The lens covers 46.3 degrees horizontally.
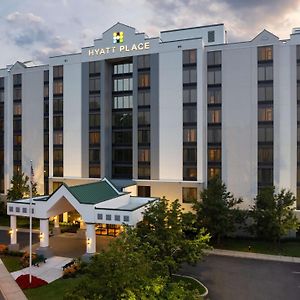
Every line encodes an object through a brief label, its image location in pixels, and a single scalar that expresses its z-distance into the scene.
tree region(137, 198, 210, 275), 29.69
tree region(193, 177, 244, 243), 43.12
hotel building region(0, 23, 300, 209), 51.09
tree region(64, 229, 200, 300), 18.42
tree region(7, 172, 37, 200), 58.69
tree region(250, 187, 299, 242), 42.34
